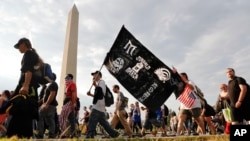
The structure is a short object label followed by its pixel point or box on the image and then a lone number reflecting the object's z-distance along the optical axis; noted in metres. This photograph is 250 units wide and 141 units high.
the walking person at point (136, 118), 17.64
